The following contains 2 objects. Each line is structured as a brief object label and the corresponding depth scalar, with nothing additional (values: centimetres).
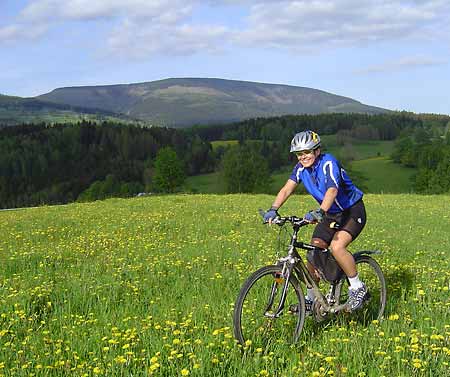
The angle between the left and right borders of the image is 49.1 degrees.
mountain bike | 591
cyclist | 636
